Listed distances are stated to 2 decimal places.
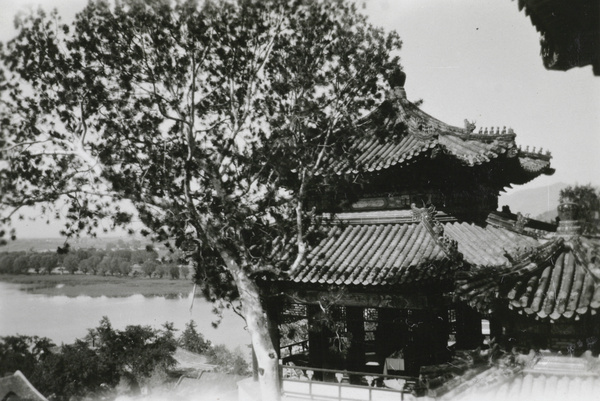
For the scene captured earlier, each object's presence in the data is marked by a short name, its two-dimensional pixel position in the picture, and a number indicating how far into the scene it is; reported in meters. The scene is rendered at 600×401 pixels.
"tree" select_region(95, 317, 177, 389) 43.47
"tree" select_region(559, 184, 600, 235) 30.69
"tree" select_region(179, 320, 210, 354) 57.66
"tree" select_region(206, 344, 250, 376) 48.66
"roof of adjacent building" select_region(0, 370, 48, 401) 29.73
